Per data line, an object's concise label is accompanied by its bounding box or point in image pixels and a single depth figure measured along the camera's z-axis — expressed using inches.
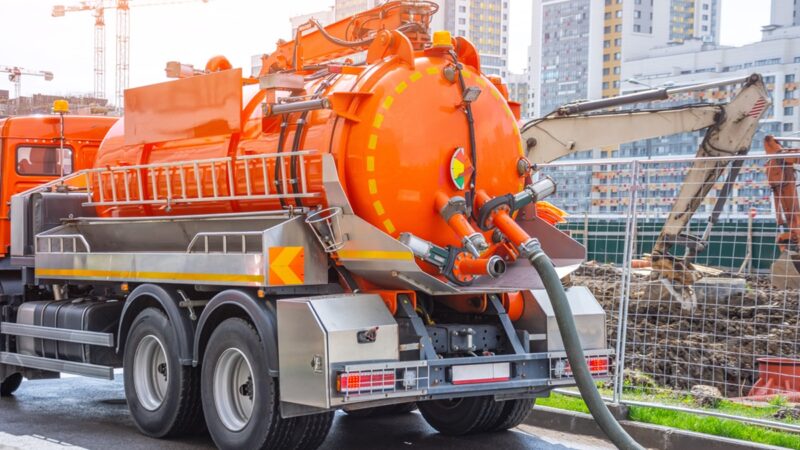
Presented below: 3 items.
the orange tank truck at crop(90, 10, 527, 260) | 311.9
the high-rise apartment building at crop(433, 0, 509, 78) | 6107.3
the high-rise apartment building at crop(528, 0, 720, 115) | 5708.7
